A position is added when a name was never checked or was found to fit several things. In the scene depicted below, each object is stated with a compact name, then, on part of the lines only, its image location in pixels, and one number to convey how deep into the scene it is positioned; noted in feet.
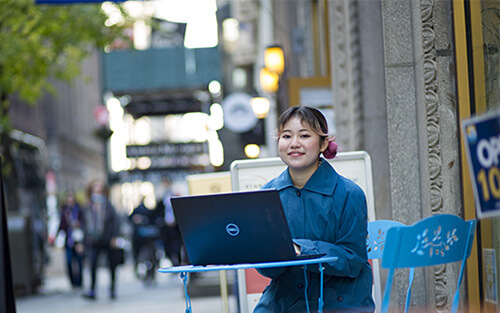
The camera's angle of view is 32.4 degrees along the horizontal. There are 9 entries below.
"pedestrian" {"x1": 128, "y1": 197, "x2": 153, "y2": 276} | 58.95
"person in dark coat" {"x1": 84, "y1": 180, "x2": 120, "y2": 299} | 48.39
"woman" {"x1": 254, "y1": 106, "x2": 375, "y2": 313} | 13.41
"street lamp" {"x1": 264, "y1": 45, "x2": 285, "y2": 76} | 56.08
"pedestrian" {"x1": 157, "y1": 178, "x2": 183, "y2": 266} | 54.83
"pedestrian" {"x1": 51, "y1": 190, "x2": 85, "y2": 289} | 52.49
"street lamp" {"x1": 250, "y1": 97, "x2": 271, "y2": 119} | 78.90
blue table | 12.13
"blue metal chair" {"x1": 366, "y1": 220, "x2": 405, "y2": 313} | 16.72
